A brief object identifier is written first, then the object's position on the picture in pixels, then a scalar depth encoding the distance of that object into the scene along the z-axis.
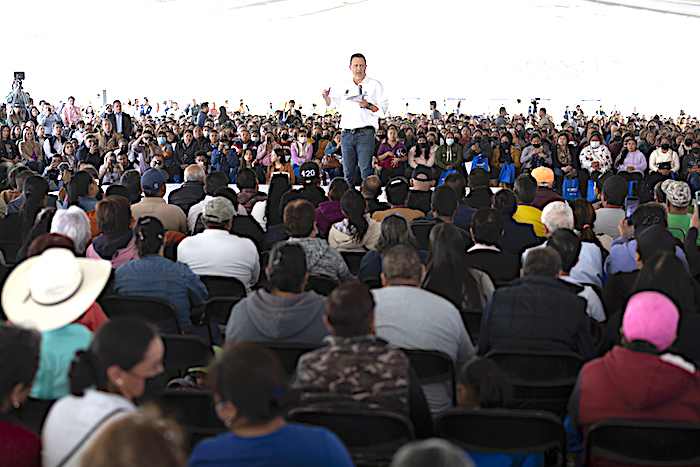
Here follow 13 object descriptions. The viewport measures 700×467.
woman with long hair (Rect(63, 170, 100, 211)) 5.38
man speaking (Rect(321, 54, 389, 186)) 7.67
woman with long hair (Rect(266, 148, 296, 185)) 10.36
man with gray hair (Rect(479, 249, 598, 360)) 2.74
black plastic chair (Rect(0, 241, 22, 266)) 4.49
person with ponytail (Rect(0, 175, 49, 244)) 4.84
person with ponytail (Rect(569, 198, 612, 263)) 4.60
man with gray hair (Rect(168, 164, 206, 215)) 6.34
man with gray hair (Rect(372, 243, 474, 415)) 2.63
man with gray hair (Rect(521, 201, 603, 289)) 4.00
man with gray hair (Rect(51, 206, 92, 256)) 4.09
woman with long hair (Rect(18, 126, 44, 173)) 11.55
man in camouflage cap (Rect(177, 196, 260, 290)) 3.94
